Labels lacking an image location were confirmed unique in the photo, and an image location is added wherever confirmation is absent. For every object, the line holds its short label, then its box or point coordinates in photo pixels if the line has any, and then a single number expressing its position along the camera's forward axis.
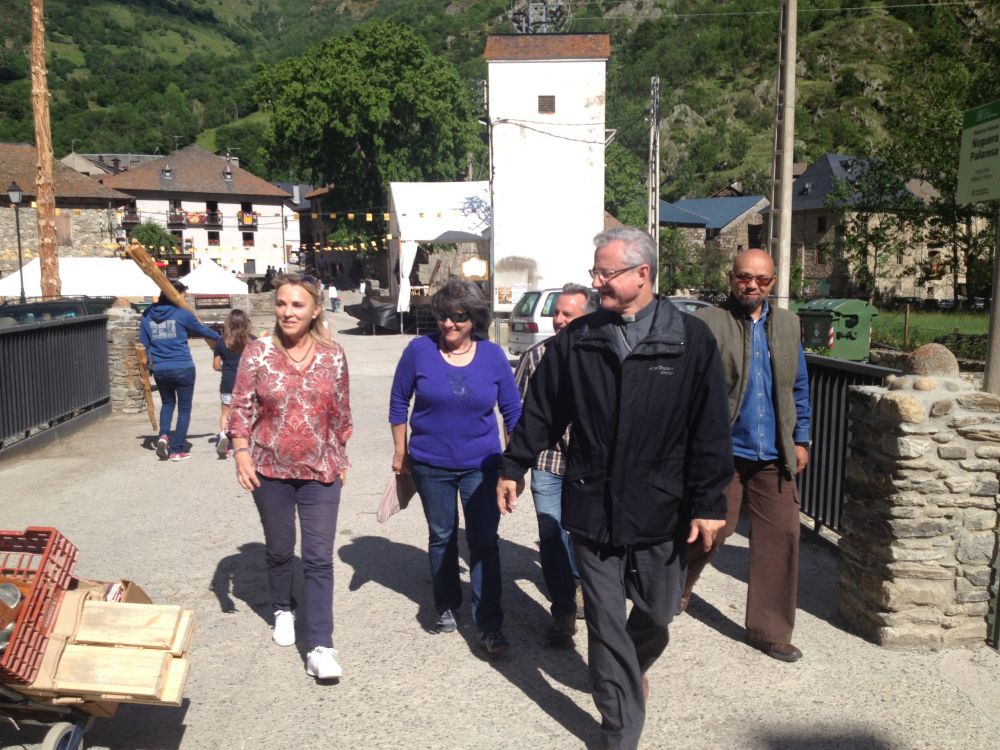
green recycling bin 18.91
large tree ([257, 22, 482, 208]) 52.19
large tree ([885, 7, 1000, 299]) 18.70
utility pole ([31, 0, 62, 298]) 16.30
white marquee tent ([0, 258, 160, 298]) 22.33
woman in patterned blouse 4.16
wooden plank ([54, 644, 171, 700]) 3.11
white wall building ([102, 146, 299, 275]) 73.75
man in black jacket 3.21
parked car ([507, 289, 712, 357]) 17.28
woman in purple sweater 4.37
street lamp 21.92
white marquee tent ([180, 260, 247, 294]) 26.59
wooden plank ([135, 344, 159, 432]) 10.59
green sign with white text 4.40
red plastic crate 2.97
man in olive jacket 4.20
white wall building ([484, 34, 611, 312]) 28.91
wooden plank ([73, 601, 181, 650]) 3.25
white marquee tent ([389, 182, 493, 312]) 27.59
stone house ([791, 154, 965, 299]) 49.12
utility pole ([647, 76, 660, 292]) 23.97
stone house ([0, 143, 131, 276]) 49.38
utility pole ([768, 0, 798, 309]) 12.45
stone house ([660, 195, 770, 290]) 65.19
